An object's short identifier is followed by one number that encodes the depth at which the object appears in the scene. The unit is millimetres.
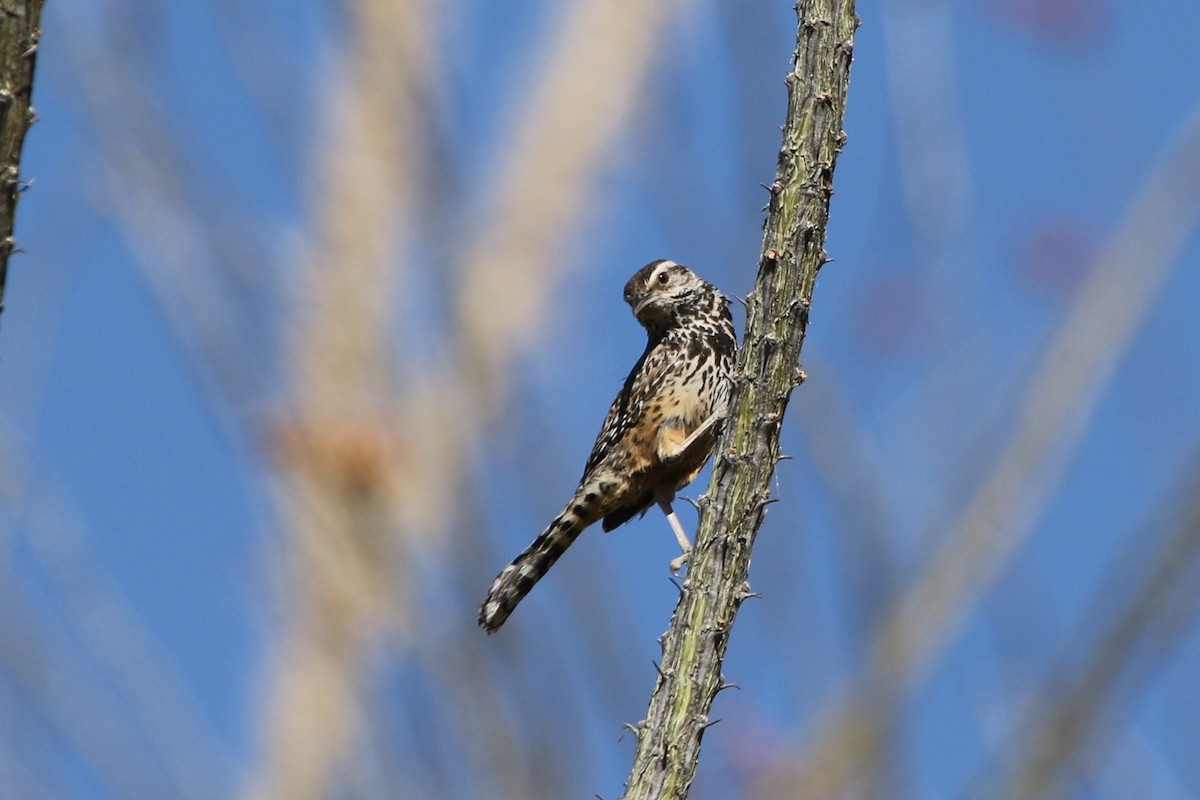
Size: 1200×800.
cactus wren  10875
